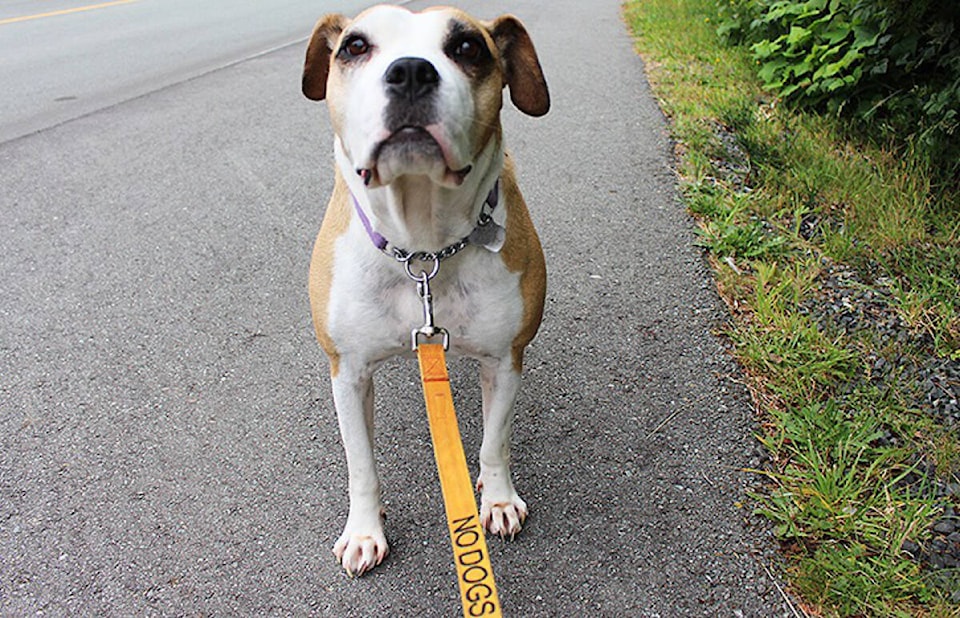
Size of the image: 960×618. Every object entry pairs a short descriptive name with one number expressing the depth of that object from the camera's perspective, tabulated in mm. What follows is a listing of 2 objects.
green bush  1283
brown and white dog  609
